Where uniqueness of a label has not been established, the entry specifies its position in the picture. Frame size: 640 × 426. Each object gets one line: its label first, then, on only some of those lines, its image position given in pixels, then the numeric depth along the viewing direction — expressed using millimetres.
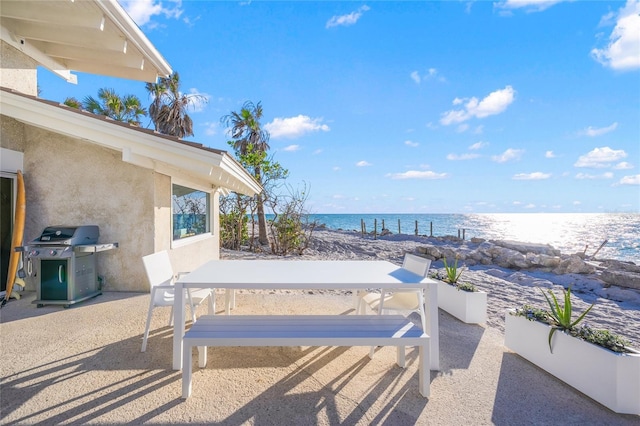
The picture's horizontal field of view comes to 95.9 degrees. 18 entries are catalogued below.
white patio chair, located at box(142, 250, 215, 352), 2934
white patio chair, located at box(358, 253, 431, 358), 3025
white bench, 2168
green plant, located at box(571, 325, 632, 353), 2186
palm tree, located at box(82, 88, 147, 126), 16328
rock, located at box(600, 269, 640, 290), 7457
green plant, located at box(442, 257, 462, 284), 4395
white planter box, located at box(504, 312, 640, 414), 2084
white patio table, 2432
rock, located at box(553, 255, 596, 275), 9375
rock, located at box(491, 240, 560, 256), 14306
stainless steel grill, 4160
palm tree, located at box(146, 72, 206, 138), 16719
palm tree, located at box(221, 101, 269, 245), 14633
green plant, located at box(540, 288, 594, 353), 2535
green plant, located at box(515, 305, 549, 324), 2818
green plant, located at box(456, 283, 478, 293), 4050
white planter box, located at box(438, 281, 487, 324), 3906
